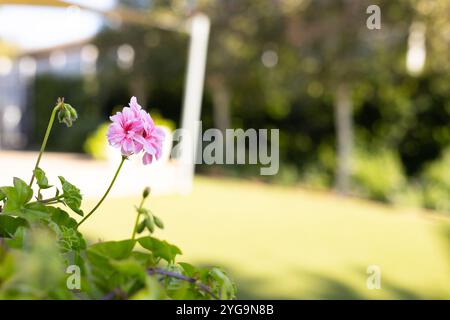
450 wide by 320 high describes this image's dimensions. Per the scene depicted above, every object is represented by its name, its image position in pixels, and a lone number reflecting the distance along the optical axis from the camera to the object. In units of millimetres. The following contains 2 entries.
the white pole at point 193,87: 9461
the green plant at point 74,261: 552
